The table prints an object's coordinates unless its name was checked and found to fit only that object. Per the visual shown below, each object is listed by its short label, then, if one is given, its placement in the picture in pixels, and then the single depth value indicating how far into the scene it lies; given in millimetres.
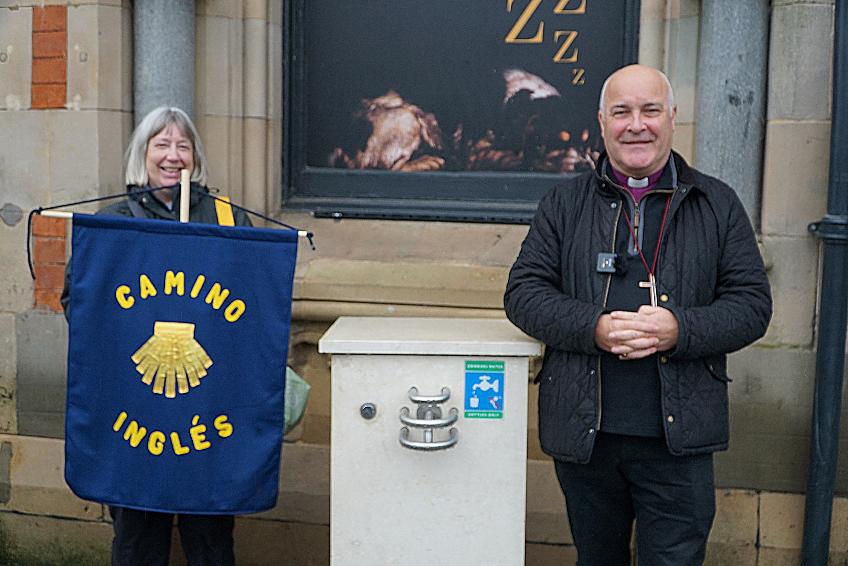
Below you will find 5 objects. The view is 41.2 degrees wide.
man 2711
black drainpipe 3709
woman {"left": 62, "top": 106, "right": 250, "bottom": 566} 3408
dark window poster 4285
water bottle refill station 2850
